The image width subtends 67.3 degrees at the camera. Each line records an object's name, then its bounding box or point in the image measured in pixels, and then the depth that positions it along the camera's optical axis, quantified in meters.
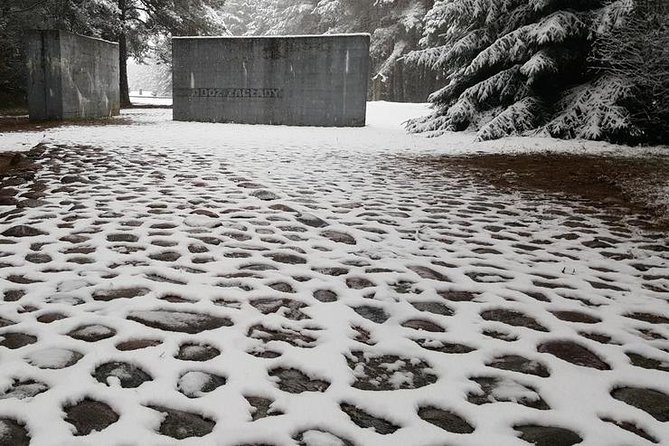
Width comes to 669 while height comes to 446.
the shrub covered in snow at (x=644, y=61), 7.38
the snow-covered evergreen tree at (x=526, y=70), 9.14
